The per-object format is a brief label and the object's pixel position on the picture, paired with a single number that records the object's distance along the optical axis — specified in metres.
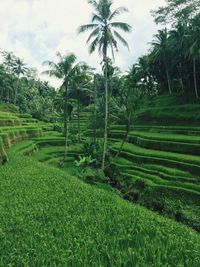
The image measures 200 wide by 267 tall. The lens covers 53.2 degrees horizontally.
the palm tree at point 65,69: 17.06
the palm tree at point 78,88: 22.74
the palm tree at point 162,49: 28.03
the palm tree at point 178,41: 25.55
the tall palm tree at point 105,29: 15.56
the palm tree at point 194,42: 20.95
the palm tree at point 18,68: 41.96
